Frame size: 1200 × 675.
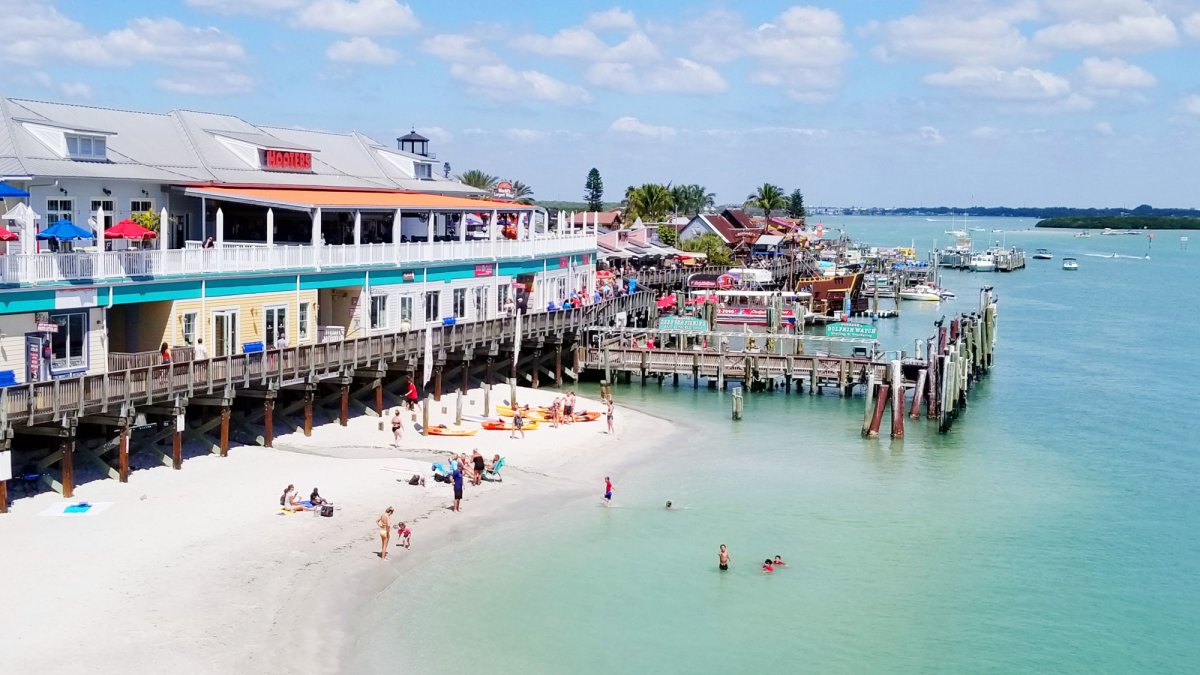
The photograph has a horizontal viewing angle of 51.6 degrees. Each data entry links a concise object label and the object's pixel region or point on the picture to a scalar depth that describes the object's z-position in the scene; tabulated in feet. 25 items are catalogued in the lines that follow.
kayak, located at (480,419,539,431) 151.02
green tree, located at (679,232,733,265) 361.30
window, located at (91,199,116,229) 142.61
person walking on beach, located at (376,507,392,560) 101.65
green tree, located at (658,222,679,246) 391.86
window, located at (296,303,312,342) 148.15
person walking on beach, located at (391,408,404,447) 138.92
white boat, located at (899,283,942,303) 404.77
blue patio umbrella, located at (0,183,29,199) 115.55
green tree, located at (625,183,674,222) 451.12
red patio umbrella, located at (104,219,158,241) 128.98
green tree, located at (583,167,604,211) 582.76
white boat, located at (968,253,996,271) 610.65
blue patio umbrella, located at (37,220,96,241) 116.67
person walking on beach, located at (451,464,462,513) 116.47
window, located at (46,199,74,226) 135.33
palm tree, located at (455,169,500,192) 452.43
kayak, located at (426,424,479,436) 145.48
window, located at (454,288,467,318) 179.63
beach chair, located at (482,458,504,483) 128.06
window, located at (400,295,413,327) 166.81
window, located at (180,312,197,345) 130.93
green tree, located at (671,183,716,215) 611.10
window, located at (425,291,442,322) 172.86
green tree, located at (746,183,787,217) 586.04
